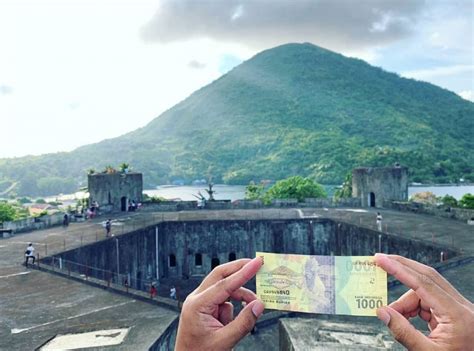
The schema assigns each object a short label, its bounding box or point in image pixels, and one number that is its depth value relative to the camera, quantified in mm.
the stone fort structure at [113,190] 33156
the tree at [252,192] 58125
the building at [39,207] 75562
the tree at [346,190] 53500
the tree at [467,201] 42272
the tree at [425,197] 49922
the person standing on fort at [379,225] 22236
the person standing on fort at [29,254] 16125
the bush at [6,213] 46344
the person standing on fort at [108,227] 22562
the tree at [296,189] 52438
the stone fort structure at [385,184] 32719
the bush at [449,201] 44872
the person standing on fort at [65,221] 26469
